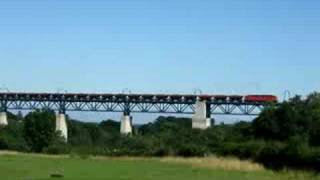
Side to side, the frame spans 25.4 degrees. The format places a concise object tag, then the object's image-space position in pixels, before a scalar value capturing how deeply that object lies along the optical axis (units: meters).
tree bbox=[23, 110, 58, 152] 96.47
